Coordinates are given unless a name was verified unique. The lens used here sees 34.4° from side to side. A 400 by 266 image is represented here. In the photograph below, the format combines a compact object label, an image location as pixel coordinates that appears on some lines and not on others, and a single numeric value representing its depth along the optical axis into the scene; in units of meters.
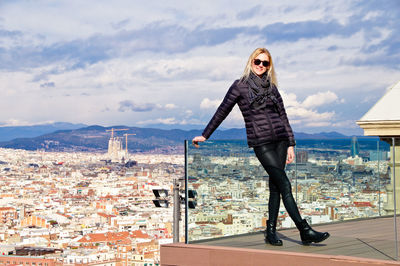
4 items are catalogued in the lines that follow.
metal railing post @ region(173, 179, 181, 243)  5.71
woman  4.63
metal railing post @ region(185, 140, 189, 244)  5.28
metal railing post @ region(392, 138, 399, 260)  4.33
